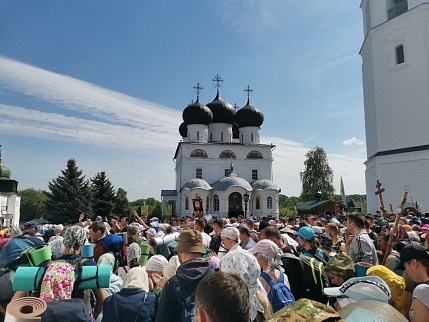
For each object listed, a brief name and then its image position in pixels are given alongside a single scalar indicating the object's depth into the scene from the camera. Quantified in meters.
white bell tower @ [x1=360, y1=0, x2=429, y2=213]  24.95
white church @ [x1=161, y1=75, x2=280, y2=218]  42.00
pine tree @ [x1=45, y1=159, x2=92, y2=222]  37.19
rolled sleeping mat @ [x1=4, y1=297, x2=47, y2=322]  2.33
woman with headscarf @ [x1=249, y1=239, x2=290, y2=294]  3.49
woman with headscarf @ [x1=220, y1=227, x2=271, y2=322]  2.69
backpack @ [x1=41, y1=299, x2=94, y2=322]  2.46
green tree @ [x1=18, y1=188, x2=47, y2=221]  76.62
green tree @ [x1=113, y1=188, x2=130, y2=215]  41.25
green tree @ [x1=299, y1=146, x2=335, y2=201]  56.97
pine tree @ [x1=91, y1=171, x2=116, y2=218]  39.75
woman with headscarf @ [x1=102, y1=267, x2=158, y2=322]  2.97
